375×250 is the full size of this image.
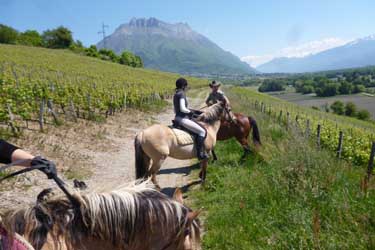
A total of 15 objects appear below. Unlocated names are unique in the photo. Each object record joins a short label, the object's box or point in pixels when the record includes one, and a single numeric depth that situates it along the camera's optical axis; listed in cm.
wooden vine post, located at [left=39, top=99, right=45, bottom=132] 1001
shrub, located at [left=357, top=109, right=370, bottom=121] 5415
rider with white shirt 669
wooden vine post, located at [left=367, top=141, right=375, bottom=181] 570
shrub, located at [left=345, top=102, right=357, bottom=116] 5981
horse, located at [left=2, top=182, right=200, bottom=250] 173
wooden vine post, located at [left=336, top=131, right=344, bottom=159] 743
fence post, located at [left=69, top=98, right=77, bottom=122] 1245
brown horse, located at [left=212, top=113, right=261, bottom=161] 898
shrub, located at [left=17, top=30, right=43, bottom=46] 6934
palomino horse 634
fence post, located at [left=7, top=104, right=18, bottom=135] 877
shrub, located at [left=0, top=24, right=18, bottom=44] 6562
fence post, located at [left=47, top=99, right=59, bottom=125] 1114
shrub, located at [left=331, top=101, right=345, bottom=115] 6183
